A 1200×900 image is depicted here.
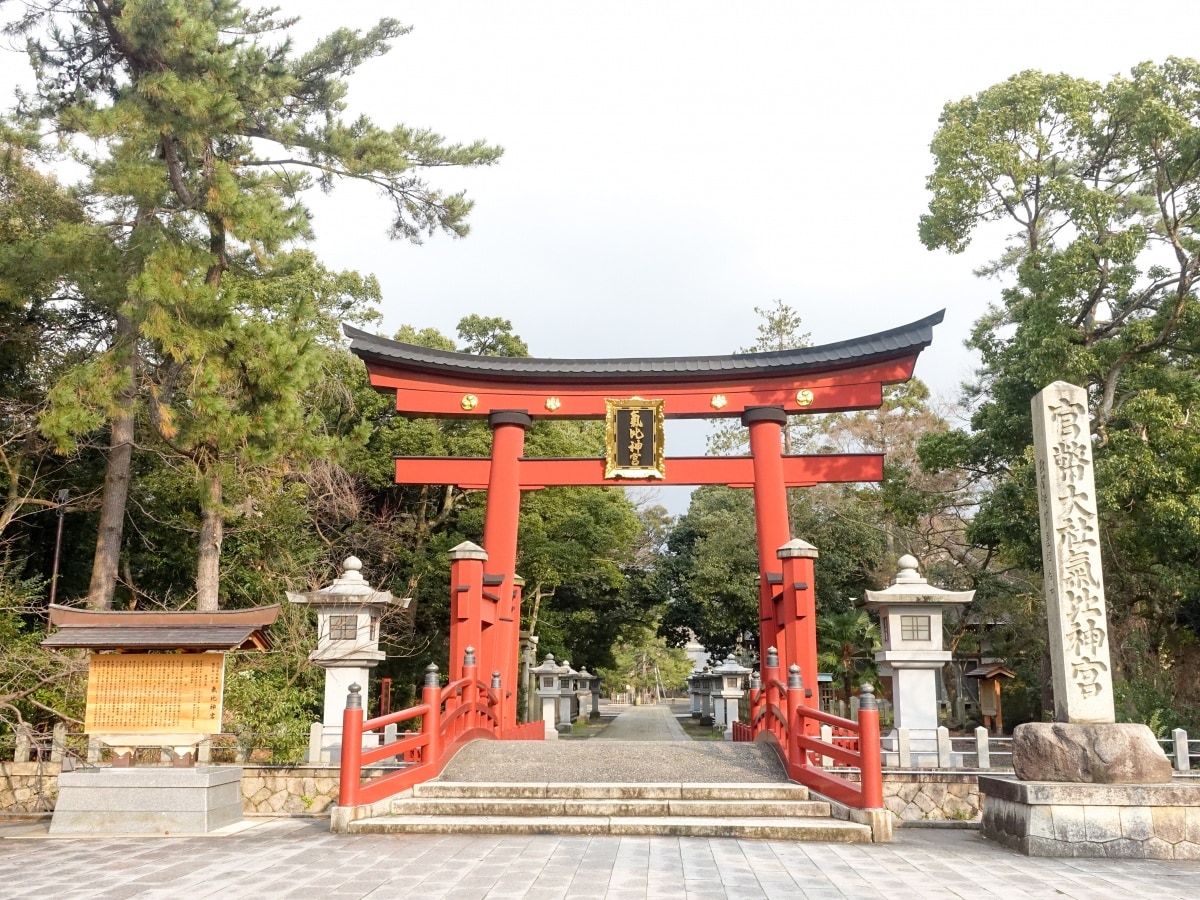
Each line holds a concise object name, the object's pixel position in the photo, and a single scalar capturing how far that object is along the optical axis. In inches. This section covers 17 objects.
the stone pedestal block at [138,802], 305.7
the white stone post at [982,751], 400.2
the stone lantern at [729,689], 818.2
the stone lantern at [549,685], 754.8
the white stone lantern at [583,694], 1084.8
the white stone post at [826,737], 401.4
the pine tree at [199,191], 462.0
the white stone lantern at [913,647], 426.6
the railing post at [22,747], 415.5
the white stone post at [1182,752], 390.9
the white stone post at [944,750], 391.5
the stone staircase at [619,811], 277.0
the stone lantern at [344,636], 447.2
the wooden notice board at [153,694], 332.2
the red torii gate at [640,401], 524.7
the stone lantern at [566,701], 890.1
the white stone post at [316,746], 406.5
